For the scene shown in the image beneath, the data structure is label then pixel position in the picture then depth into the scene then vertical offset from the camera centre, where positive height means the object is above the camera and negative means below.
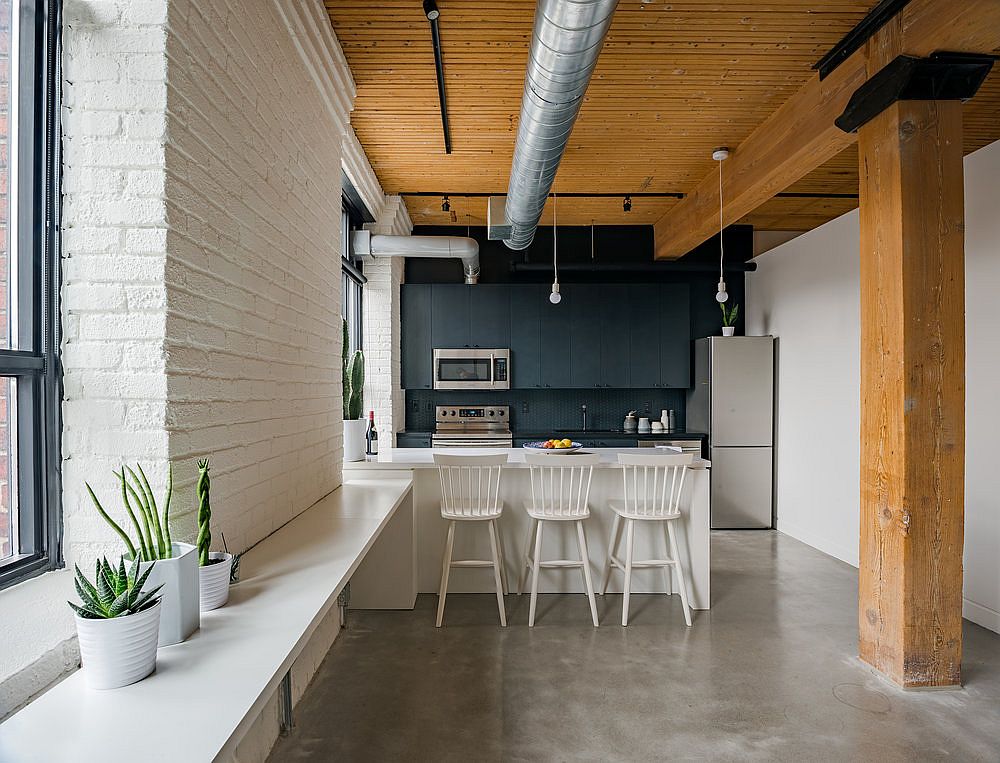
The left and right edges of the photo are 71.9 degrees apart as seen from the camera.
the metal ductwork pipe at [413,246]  5.88 +1.25
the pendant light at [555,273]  5.81 +1.16
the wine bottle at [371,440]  4.58 -0.36
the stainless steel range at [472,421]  7.14 -0.36
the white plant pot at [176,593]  1.39 -0.42
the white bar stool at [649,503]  3.96 -0.72
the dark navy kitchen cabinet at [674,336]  7.12 +0.52
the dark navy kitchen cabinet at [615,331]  7.12 +0.57
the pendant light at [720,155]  4.83 +1.63
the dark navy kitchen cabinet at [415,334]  7.09 +0.54
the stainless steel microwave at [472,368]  7.06 +0.19
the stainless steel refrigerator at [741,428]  6.55 -0.40
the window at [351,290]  5.61 +0.86
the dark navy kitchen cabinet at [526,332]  7.12 +0.57
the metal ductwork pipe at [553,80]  2.17 +1.17
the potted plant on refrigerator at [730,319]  6.71 +0.68
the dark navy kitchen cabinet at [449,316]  7.11 +0.73
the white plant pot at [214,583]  1.63 -0.47
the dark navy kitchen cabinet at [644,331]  7.12 +0.57
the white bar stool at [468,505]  3.91 -0.71
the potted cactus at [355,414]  4.18 -0.17
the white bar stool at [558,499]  3.95 -0.71
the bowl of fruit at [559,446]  4.82 -0.42
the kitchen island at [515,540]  4.43 -0.98
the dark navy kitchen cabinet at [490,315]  7.13 +0.74
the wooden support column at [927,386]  2.91 +0.00
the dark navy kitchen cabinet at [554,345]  7.12 +0.43
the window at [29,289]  1.53 +0.23
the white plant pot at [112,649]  1.20 -0.46
